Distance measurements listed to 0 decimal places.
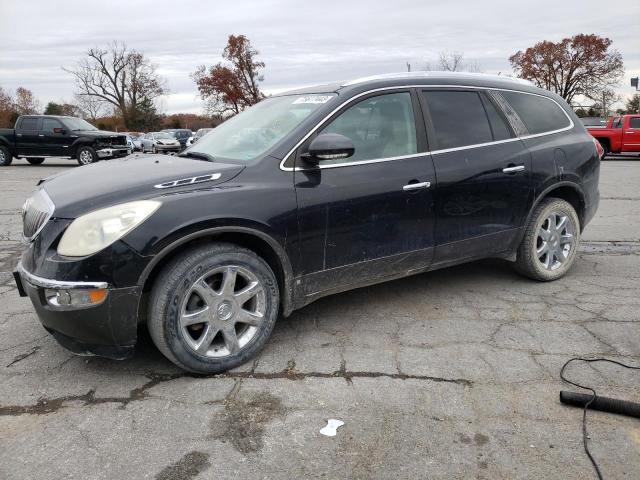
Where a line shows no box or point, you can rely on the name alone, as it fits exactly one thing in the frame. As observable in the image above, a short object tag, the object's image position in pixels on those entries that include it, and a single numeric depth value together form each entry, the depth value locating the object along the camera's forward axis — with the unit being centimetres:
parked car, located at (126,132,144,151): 3421
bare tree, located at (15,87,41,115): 6512
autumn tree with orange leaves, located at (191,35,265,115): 6044
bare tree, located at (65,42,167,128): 6488
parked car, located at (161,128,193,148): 3636
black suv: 283
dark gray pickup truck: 1894
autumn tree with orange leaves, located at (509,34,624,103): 5231
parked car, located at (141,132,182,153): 3288
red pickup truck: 2069
